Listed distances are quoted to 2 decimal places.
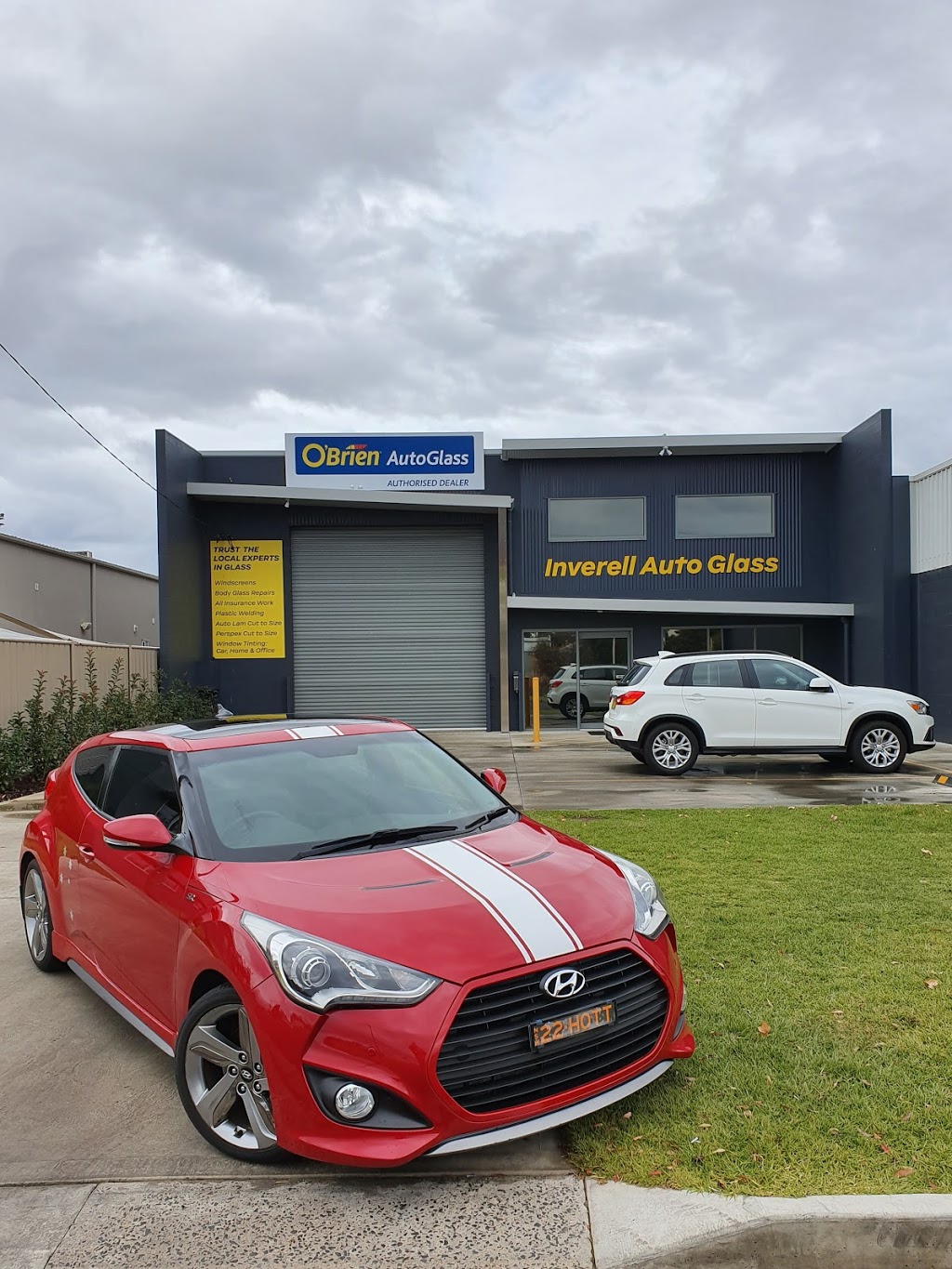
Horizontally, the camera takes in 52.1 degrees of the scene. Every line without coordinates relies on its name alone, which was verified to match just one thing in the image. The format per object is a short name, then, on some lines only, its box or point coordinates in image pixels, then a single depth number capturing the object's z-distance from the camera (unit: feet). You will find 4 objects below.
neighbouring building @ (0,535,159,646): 76.79
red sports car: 9.78
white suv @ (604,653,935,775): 44.09
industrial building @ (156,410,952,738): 71.26
